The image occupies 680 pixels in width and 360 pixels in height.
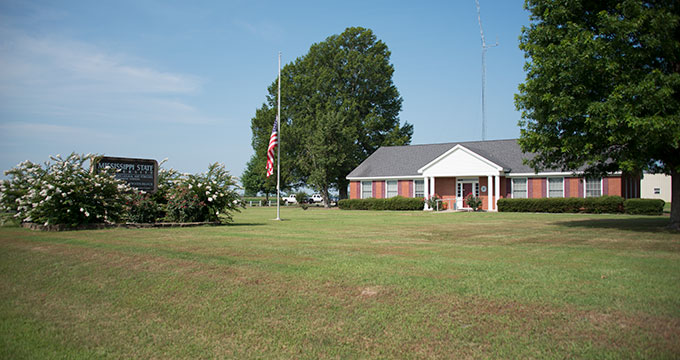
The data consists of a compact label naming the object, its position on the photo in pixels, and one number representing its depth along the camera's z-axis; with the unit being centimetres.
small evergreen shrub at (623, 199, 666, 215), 2642
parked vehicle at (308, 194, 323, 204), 6996
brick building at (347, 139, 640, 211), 3272
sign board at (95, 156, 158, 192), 1731
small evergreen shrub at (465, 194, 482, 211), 3256
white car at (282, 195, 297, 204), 6664
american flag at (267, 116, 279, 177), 2236
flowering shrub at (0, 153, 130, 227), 1459
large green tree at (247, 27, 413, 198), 5103
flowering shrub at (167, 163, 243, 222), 1667
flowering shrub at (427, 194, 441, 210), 3438
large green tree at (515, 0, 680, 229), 1293
